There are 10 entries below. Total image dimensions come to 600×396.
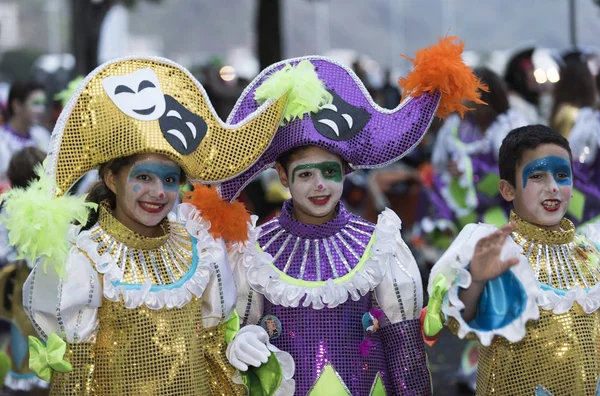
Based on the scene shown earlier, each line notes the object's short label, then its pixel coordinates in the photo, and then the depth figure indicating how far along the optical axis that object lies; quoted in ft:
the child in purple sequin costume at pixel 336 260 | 14.14
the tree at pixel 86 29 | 36.04
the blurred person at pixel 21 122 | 30.55
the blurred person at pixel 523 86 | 28.81
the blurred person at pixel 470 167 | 25.45
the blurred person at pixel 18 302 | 20.33
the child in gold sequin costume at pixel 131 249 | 12.62
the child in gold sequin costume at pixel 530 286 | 12.61
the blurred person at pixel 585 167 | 22.94
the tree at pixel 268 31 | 43.68
